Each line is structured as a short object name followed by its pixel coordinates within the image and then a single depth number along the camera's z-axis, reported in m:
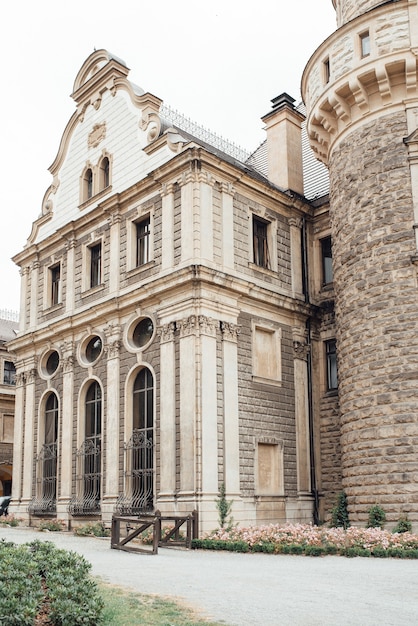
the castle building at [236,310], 21.19
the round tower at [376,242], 20.05
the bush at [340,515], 21.14
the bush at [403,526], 18.94
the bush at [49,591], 7.28
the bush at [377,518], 19.62
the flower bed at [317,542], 15.92
